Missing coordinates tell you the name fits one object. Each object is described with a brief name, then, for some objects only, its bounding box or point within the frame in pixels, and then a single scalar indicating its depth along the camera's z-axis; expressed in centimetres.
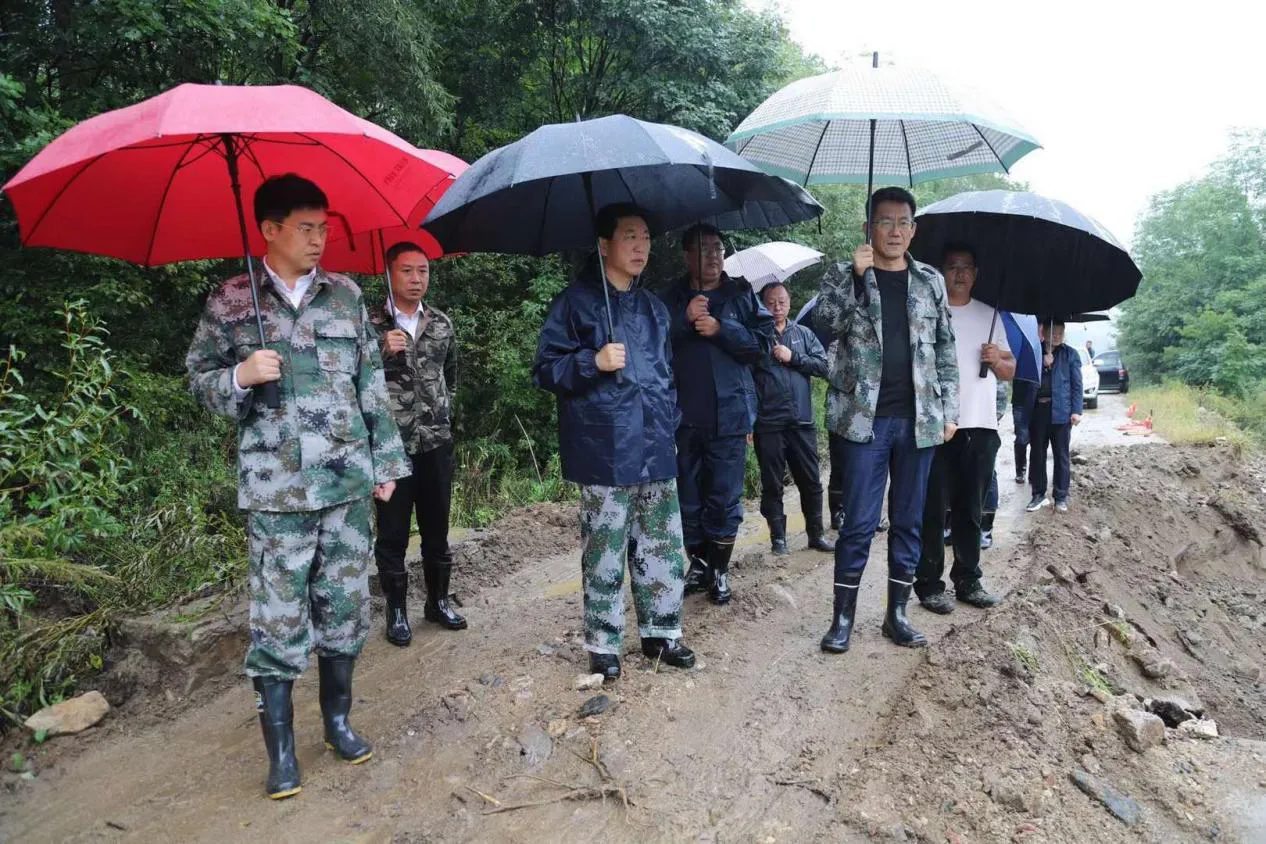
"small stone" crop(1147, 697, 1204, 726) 384
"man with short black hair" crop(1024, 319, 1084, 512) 726
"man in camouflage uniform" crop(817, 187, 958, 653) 381
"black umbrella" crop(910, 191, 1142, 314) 424
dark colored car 2366
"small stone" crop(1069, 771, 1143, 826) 284
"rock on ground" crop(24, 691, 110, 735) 347
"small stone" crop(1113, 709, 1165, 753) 321
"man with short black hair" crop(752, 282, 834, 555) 569
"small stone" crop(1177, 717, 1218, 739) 357
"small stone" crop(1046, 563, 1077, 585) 549
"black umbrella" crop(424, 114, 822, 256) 298
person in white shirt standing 447
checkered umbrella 335
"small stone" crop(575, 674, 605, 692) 347
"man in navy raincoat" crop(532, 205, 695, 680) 334
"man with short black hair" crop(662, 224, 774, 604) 428
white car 1852
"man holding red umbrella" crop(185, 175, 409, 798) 278
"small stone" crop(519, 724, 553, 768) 307
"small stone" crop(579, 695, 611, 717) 330
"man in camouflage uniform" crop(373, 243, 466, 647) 400
